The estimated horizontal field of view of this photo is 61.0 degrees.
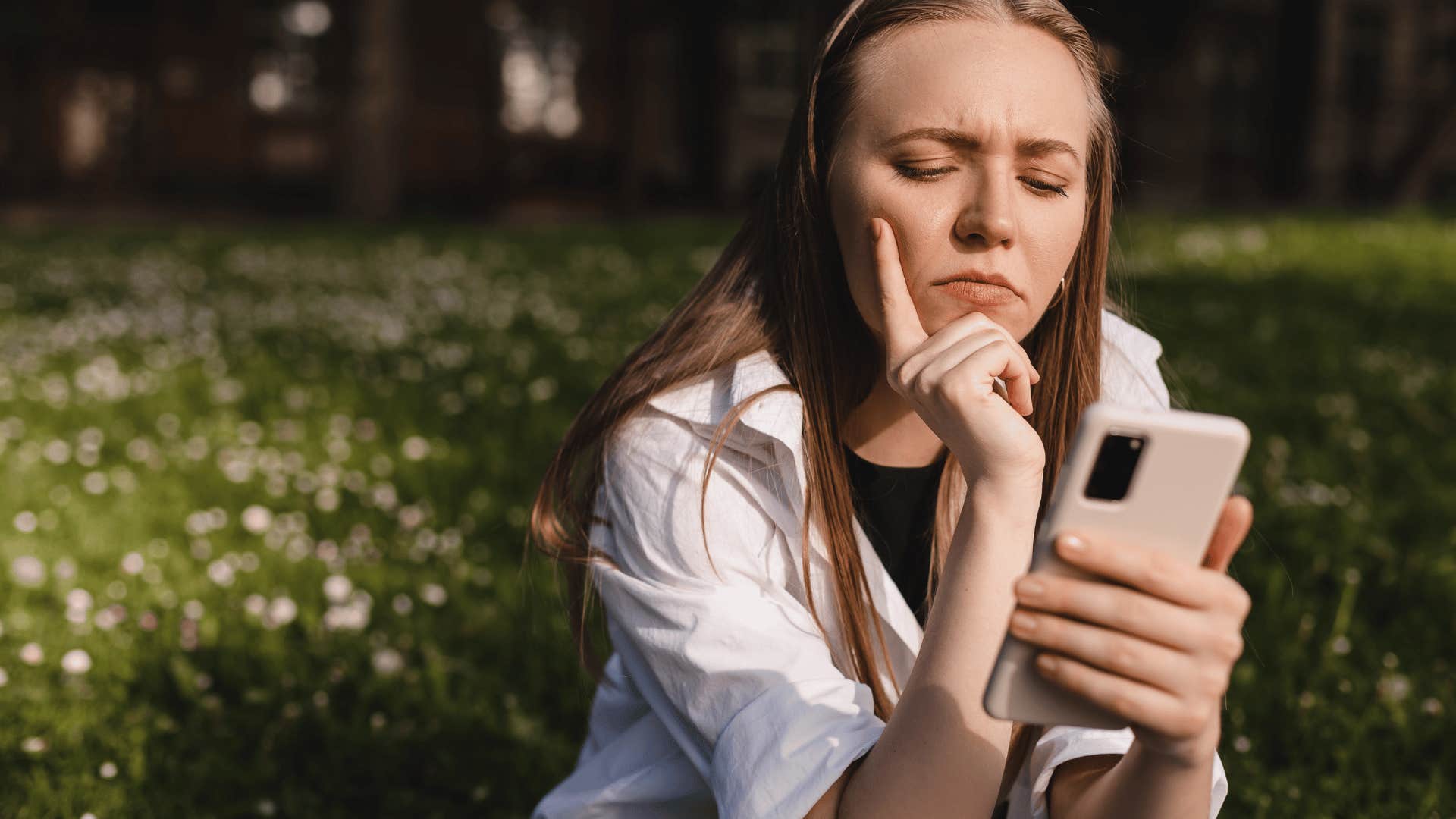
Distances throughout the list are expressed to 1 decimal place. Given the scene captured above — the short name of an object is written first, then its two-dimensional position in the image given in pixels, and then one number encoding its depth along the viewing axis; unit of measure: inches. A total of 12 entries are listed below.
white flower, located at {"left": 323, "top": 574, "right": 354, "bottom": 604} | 139.1
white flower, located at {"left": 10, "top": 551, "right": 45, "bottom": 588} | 145.3
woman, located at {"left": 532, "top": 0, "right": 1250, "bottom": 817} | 52.6
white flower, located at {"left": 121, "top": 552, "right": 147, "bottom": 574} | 147.9
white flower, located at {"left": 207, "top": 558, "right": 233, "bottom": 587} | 146.6
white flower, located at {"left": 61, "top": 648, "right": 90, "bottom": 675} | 119.4
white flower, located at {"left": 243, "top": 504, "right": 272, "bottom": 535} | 161.8
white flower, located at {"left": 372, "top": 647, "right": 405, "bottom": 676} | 124.7
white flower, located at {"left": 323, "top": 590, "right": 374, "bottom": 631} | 133.4
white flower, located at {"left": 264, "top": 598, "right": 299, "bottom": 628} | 135.0
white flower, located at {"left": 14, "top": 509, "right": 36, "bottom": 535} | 161.6
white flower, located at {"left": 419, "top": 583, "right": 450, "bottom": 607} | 140.6
